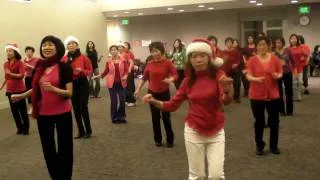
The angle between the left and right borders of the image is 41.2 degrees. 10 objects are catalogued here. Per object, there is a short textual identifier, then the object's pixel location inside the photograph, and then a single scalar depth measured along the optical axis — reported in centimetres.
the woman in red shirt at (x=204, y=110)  355
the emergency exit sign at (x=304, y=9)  1941
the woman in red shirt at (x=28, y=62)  987
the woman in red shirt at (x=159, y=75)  633
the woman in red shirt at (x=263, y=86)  570
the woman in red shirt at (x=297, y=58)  988
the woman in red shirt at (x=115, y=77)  858
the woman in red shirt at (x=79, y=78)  714
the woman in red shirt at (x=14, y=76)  762
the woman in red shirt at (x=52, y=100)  439
